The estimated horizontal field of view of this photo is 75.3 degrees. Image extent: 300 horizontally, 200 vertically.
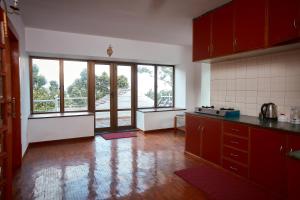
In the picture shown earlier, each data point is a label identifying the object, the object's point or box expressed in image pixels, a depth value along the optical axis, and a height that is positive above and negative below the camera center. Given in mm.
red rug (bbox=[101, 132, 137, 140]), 4980 -1102
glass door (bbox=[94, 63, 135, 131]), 5402 -89
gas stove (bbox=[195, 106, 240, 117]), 3070 -300
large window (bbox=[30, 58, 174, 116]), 4777 +217
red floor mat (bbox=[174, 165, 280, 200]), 2238 -1172
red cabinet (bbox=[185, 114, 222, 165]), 3027 -743
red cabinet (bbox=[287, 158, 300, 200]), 1160 -523
